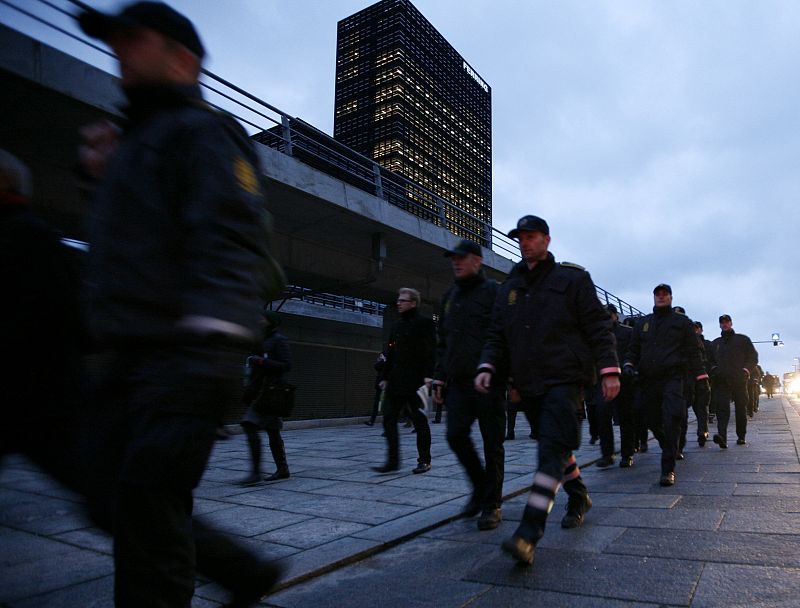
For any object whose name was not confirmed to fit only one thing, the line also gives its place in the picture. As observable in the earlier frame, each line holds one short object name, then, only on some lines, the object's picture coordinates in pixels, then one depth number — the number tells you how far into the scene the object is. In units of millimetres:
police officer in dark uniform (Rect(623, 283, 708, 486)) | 5770
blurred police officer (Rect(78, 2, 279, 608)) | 1391
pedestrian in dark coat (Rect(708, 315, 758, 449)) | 8820
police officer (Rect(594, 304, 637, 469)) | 6852
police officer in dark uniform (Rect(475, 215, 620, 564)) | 3293
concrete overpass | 7270
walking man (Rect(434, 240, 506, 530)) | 4133
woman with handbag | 5504
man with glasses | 6223
